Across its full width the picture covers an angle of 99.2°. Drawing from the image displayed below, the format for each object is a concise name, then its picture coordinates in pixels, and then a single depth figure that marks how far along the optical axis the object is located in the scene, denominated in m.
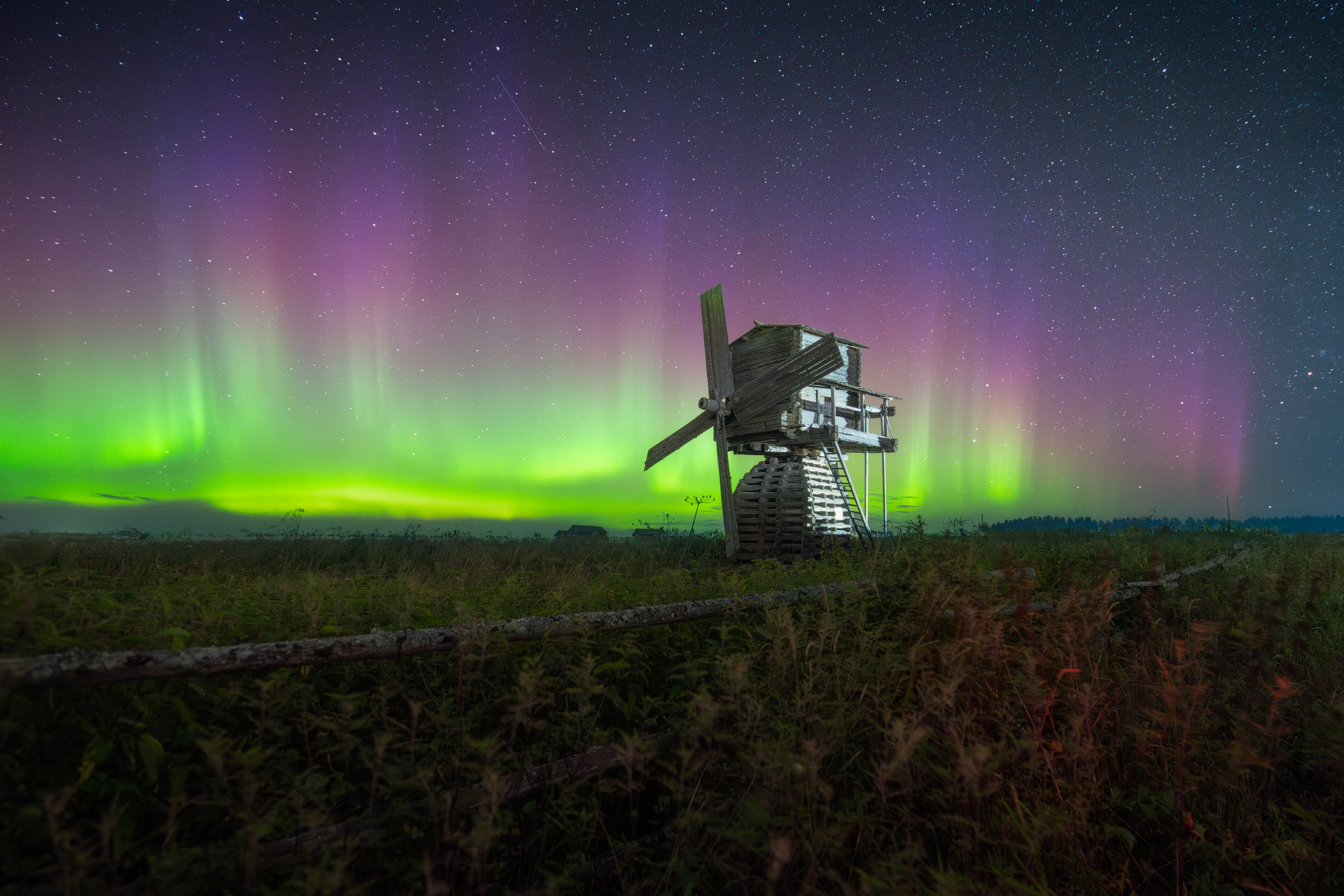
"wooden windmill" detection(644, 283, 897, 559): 14.03
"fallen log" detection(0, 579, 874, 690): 2.52
